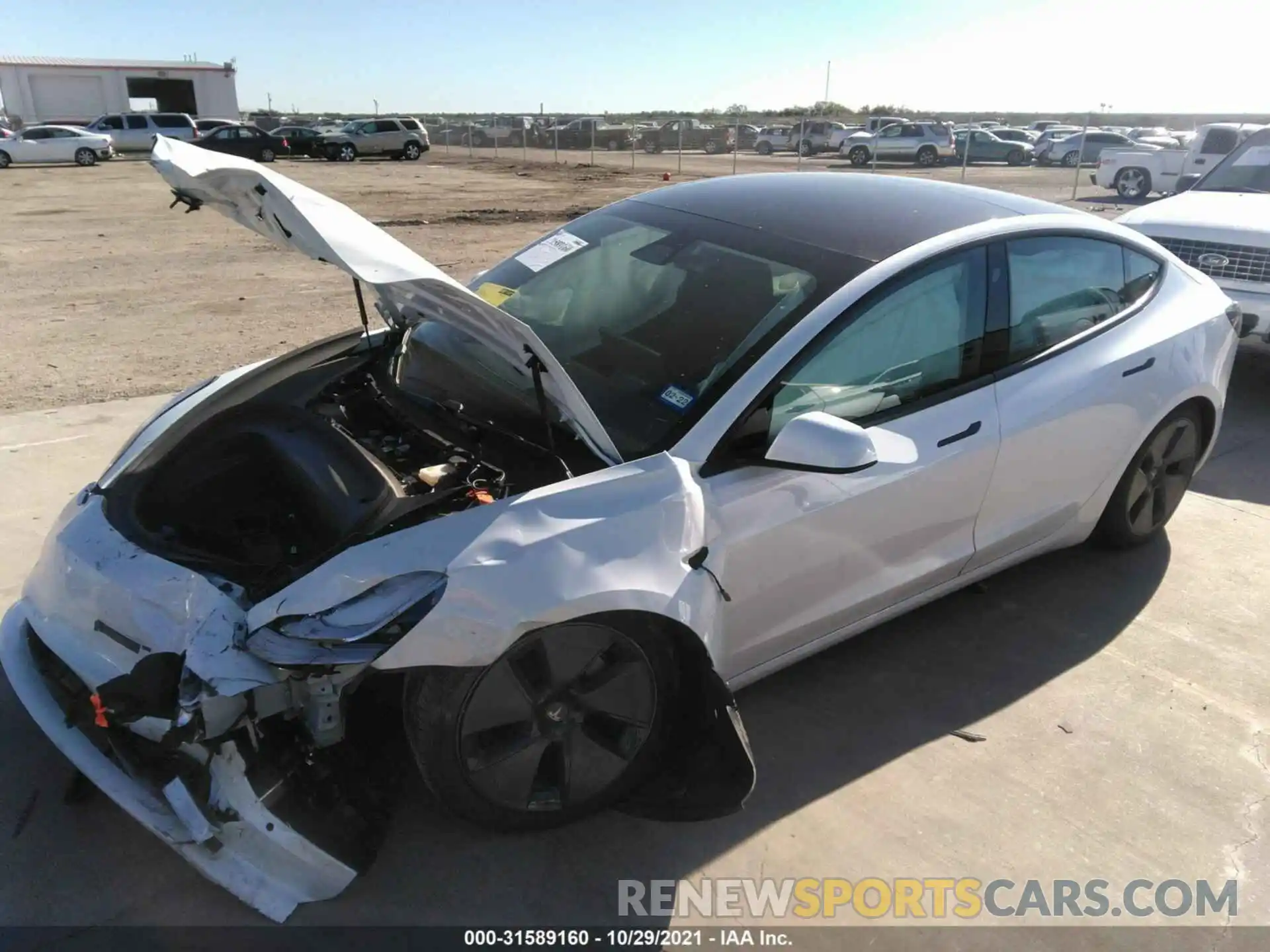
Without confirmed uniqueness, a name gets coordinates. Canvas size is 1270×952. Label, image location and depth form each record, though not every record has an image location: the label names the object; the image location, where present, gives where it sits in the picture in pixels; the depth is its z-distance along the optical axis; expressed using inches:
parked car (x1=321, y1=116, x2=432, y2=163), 1392.7
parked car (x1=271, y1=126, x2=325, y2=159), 1381.6
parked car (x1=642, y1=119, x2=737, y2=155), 1748.3
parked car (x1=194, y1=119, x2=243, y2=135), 1470.2
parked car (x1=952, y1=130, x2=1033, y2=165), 1461.6
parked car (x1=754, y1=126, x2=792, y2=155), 1726.1
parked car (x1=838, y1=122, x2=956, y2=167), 1322.6
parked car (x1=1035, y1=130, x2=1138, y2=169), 1277.1
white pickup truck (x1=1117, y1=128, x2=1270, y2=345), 242.4
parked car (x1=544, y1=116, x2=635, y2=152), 1812.3
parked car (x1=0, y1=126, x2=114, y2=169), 1190.0
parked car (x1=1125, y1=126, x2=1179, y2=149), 1219.2
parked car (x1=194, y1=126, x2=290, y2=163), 1275.8
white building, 1820.9
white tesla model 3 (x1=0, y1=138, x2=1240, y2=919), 87.7
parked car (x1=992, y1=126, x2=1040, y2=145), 1593.3
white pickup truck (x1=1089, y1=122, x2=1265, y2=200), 722.2
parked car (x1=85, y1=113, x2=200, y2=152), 1396.4
